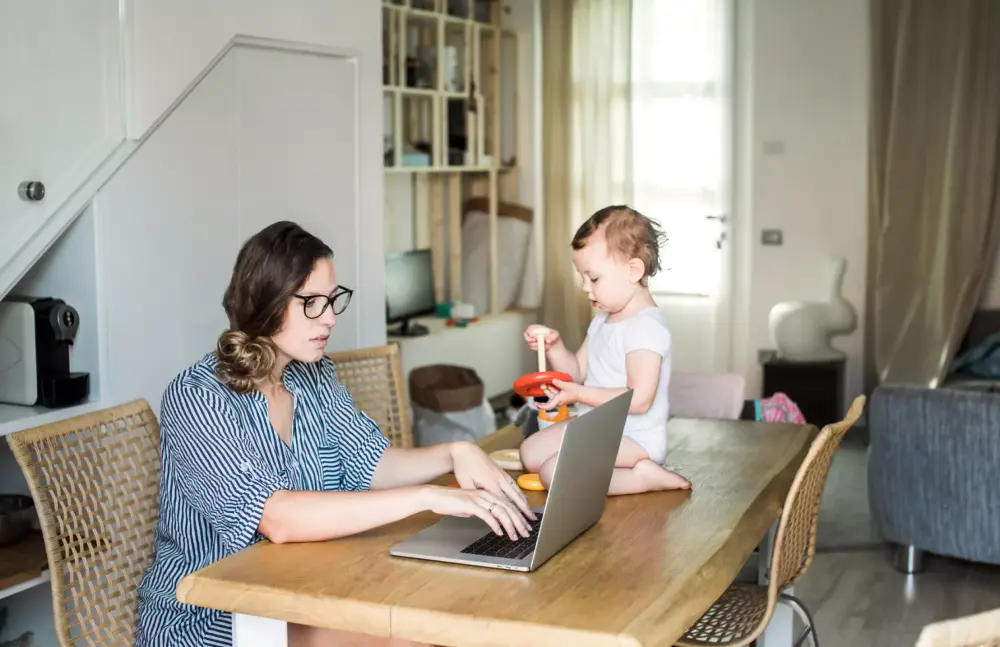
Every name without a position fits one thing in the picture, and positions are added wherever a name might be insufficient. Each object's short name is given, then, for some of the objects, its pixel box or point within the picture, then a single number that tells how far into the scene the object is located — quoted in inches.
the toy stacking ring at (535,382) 86.9
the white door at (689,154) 264.5
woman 76.9
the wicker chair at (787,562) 85.4
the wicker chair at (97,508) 81.5
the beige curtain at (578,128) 269.1
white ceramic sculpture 247.0
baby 90.4
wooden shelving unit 235.0
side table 239.8
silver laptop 71.1
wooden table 64.0
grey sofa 146.8
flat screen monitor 235.0
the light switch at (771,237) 264.4
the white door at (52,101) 107.9
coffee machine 114.0
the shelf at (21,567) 103.3
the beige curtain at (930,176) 237.8
